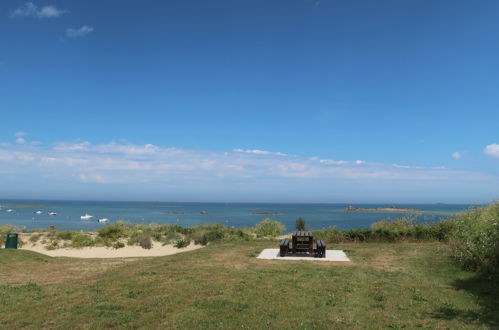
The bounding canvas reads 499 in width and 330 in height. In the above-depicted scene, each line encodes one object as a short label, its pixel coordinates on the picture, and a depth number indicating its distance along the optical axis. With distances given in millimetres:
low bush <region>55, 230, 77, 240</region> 22609
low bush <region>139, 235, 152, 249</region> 21078
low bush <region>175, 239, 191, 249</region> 21519
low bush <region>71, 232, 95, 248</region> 20750
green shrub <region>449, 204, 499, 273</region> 9586
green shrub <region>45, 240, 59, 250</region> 20203
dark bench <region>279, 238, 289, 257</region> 14112
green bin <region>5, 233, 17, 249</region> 17875
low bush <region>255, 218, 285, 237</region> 26266
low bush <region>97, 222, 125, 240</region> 22766
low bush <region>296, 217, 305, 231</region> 24375
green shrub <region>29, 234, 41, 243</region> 21922
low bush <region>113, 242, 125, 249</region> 20609
